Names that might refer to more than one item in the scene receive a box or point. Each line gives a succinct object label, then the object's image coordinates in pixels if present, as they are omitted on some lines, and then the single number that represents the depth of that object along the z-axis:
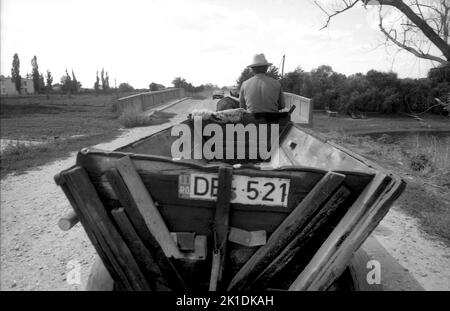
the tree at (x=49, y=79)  90.06
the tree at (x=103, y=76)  98.39
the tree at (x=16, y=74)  86.50
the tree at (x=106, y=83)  96.32
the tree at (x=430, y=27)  11.58
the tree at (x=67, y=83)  85.88
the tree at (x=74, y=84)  87.57
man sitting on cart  5.96
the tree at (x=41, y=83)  86.94
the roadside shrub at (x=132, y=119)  15.66
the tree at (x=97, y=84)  91.59
